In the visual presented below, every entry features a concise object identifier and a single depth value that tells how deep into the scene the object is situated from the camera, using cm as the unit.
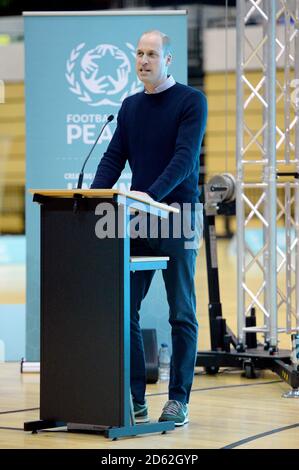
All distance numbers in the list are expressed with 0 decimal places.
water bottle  1151
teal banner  1201
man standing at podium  771
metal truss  1089
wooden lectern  698
